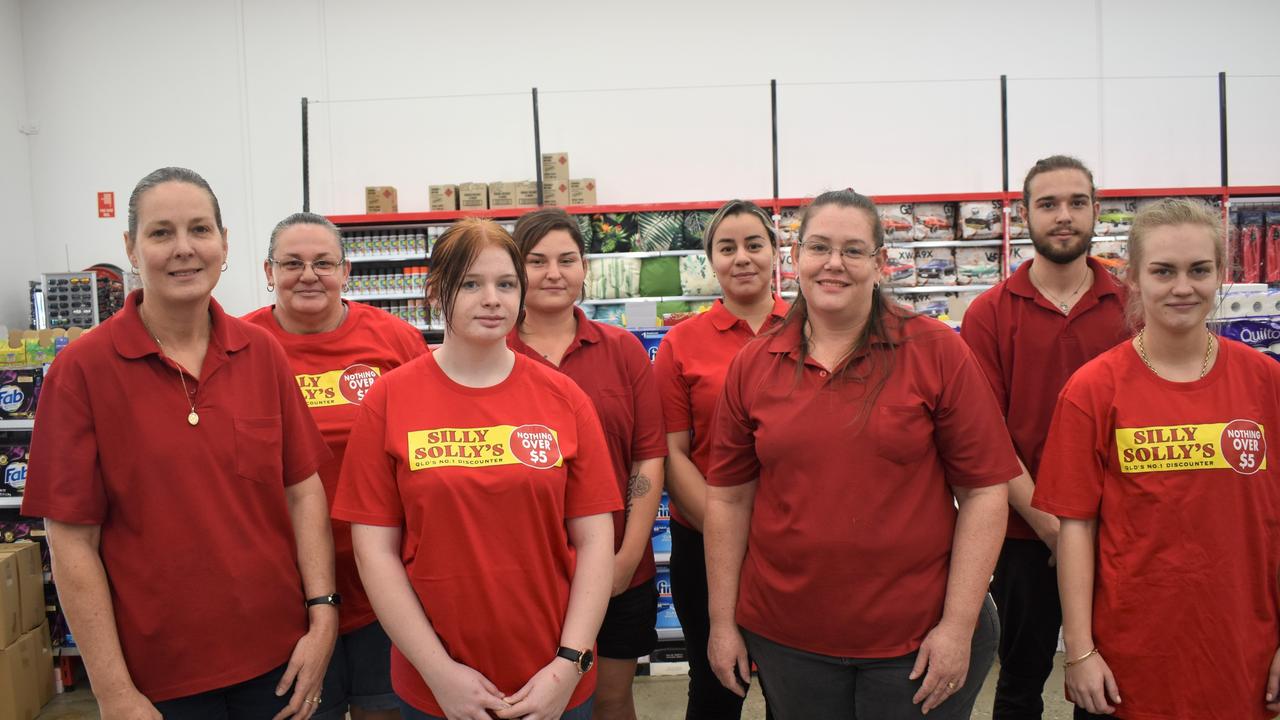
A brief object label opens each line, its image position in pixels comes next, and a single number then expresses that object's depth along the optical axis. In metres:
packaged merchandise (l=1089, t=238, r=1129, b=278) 6.20
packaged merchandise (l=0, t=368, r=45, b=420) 3.63
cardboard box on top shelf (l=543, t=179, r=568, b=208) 6.59
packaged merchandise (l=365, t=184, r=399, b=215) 6.57
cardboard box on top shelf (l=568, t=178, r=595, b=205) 6.63
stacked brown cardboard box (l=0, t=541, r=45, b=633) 3.45
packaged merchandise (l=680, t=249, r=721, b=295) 6.27
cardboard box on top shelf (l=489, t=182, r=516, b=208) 6.45
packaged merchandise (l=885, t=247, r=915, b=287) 6.42
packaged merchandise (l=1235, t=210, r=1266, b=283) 6.36
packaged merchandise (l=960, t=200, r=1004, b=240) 6.42
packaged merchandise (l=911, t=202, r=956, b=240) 6.46
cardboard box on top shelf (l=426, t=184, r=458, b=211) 6.49
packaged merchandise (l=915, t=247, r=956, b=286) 6.50
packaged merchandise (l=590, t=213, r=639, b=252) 6.40
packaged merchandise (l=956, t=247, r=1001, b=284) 6.47
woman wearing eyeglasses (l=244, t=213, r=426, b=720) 1.97
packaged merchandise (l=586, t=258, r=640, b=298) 6.31
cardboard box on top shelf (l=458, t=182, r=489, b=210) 6.46
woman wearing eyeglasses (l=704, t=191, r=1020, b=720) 1.55
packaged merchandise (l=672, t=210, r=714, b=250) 6.33
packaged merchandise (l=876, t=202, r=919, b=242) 6.44
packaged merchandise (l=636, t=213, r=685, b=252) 6.34
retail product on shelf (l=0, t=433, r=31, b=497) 3.64
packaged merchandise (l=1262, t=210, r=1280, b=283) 6.30
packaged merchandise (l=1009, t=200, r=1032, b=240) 6.44
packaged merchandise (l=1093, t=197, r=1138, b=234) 6.36
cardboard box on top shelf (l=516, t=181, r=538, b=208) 6.46
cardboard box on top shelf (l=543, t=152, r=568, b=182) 6.62
